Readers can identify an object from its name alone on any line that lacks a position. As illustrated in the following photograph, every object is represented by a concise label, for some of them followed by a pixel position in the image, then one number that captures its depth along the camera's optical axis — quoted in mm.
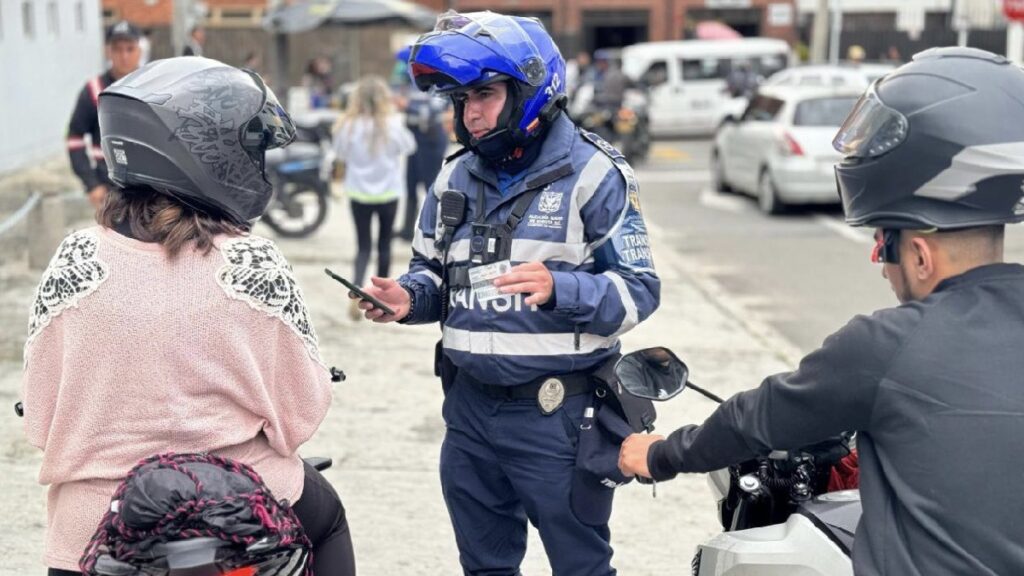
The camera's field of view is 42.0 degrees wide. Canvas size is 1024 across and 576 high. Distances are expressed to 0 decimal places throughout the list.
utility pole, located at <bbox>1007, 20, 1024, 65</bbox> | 21423
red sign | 16219
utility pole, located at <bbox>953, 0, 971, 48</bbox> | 18469
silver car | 14867
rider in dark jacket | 2104
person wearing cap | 7785
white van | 26906
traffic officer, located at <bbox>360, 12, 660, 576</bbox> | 3256
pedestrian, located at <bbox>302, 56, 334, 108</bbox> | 27678
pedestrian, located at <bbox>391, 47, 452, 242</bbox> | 12258
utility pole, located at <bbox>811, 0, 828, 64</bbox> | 27039
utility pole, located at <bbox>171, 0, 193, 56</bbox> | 17891
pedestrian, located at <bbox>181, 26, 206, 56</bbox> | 17425
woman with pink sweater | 2445
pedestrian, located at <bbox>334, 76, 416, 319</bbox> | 9305
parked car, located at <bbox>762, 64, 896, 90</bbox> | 20391
